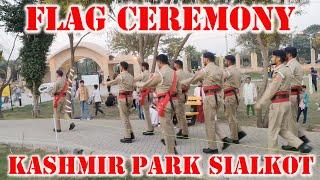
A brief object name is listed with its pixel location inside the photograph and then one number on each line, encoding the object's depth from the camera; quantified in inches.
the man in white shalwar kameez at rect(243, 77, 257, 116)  617.6
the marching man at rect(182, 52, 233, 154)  353.7
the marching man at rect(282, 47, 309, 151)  349.5
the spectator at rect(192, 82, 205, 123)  544.7
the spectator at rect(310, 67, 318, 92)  931.2
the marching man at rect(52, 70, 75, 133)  498.5
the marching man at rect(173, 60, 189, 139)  428.1
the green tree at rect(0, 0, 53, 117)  778.8
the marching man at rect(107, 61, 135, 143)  425.1
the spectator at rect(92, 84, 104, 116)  720.3
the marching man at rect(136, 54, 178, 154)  341.7
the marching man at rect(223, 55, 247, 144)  389.4
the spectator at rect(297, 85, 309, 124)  515.9
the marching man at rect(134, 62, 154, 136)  440.5
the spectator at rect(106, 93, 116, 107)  805.2
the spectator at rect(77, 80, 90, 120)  637.3
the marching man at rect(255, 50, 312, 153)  303.3
